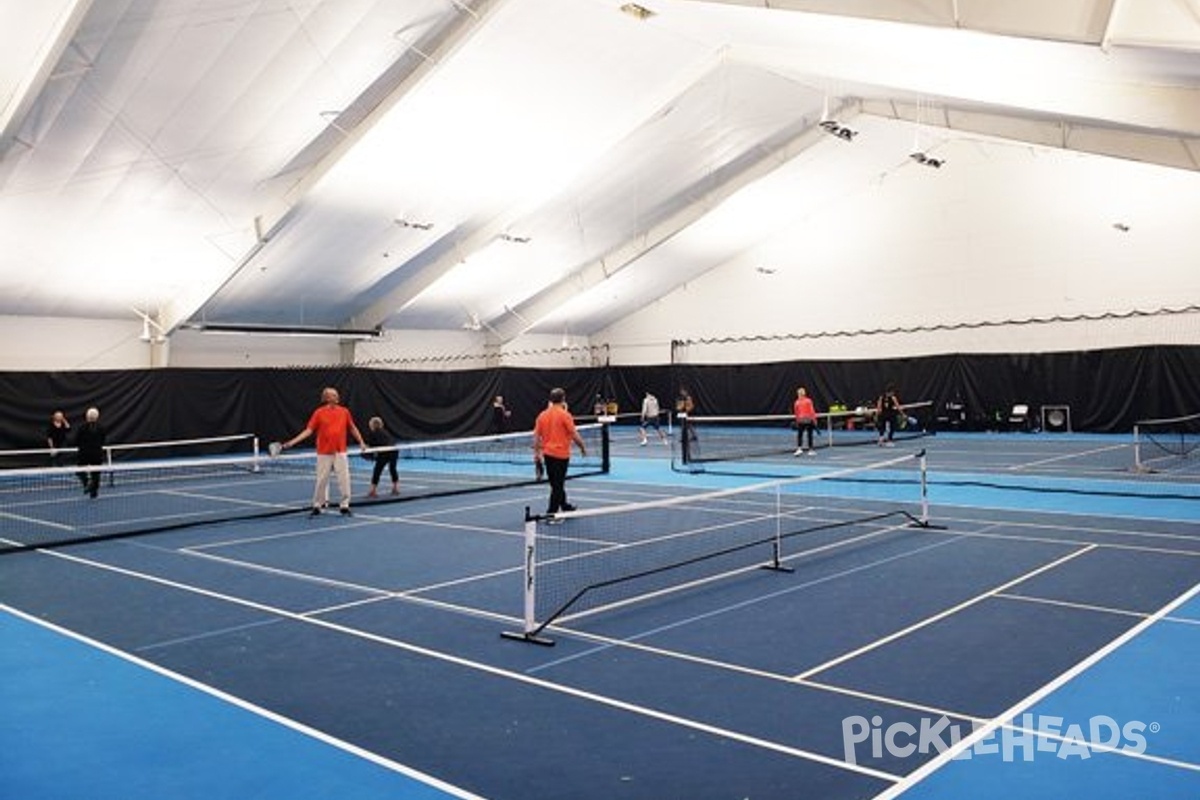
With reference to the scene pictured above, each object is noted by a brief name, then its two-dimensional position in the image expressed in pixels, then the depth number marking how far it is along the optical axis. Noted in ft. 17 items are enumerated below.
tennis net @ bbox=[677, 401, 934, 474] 83.10
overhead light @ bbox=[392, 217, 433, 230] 80.59
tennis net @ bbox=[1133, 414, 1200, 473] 64.39
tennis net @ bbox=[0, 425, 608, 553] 46.11
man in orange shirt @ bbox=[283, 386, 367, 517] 48.14
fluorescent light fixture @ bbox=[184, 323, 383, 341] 90.07
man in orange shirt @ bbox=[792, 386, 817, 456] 76.02
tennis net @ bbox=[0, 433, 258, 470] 77.25
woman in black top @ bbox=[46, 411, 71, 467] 67.66
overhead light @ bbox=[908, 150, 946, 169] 80.02
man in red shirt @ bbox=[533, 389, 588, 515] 43.37
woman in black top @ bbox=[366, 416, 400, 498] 56.13
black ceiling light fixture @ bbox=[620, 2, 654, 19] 58.08
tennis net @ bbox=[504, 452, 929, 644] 29.07
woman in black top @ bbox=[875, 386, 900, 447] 82.23
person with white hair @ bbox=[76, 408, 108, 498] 58.34
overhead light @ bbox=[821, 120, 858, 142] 74.90
